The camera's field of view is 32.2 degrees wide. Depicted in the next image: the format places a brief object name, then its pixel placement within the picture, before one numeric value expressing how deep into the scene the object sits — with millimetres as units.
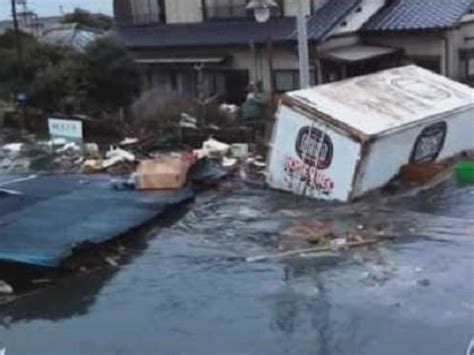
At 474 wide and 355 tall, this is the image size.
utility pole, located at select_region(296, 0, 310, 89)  16984
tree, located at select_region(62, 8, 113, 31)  40500
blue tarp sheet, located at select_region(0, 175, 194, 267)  11000
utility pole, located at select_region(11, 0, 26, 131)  24328
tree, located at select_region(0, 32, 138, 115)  23422
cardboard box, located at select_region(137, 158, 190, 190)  14961
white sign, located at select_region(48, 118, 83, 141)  20672
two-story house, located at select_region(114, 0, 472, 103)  22328
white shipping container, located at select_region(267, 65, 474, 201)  13906
